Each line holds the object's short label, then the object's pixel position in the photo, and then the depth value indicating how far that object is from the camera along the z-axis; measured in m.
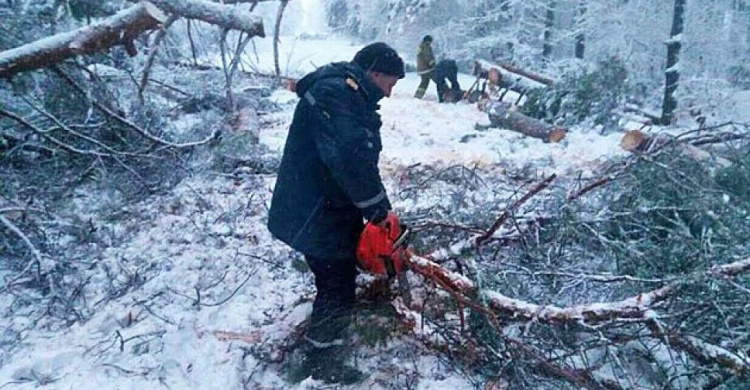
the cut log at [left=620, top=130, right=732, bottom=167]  6.09
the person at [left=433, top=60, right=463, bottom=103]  12.02
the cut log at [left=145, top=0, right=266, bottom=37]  4.41
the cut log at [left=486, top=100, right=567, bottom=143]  8.12
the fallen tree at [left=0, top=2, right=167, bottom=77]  3.67
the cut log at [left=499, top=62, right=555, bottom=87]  11.92
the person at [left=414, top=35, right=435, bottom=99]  12.75
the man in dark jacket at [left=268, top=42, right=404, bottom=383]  2.66
